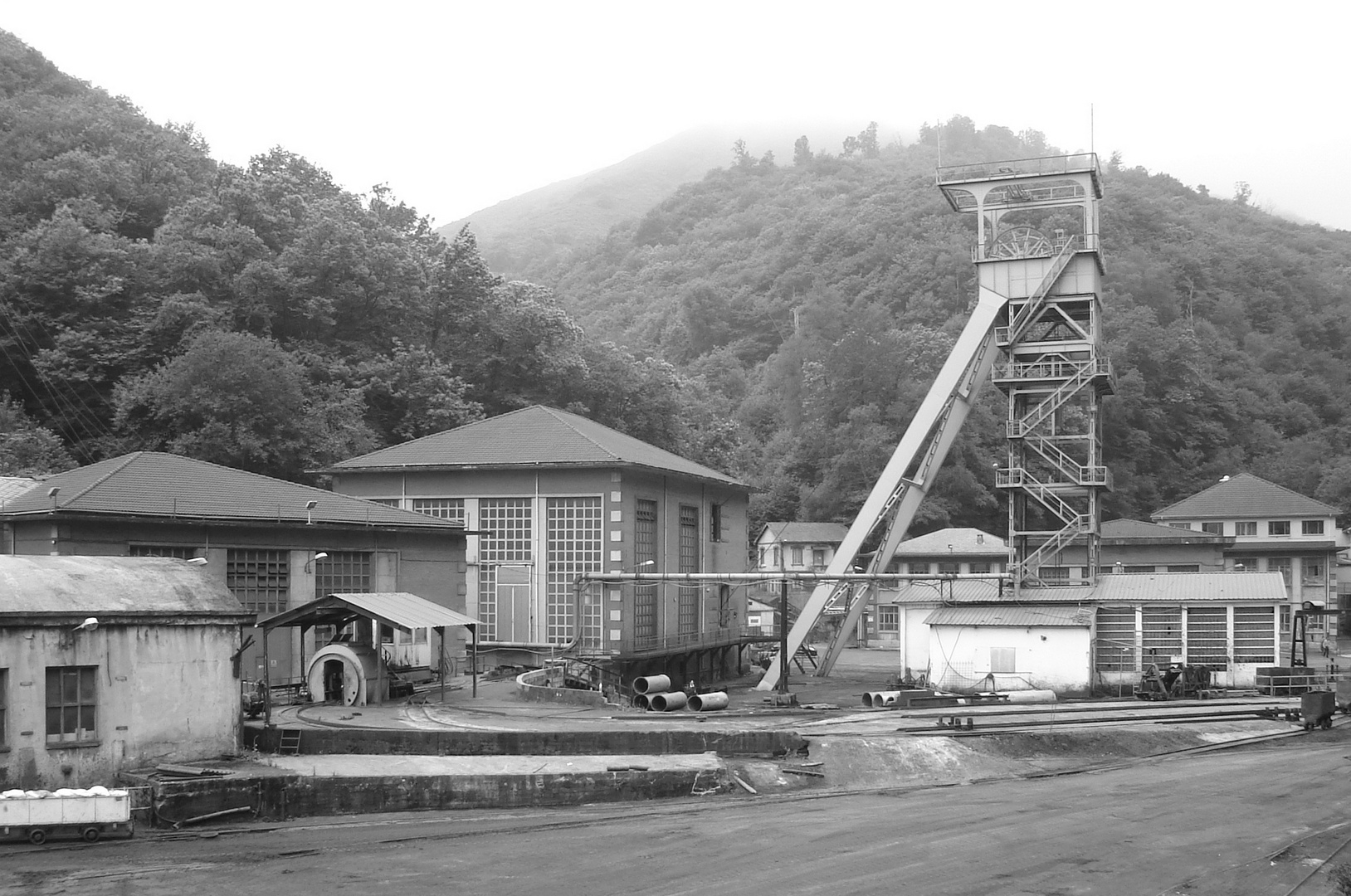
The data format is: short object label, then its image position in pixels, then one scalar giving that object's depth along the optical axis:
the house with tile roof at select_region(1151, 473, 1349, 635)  68.19
